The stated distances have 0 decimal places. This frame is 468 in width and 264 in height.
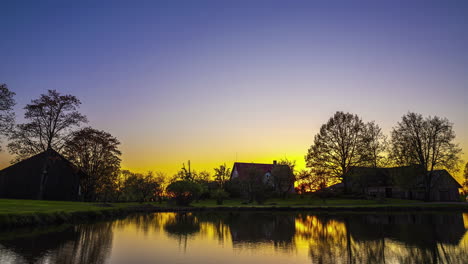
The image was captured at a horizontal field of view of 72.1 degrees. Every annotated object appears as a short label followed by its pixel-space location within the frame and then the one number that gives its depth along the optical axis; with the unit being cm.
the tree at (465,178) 8213
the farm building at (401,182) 5356
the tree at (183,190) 5369
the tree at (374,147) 5666
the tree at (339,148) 5581
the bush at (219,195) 5684
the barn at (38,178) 4731
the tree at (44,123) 4134
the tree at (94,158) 4825
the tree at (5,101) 3098
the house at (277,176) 6475
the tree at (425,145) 5234
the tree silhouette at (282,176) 6650
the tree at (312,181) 5791
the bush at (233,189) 6984
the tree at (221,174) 7906
